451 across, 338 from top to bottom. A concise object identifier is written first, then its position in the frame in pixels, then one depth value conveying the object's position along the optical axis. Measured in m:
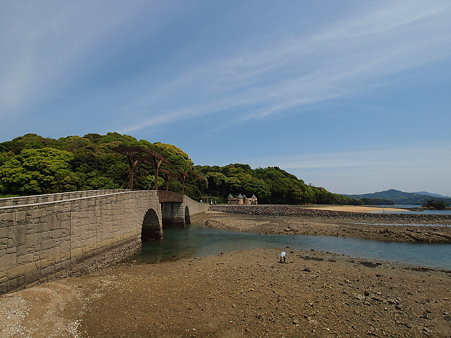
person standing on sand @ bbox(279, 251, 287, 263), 14.53
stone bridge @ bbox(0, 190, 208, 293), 7.71
